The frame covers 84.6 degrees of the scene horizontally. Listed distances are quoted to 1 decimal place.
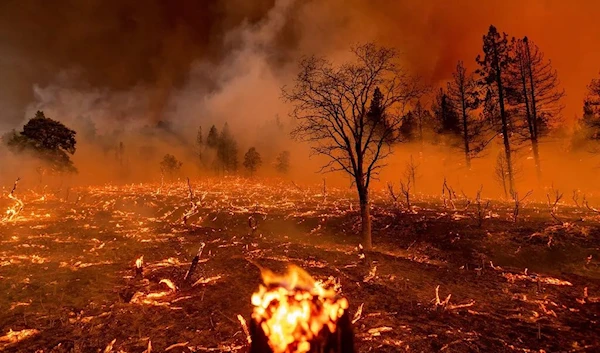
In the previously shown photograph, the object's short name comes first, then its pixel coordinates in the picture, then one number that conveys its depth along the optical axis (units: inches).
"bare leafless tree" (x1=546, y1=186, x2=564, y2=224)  736.5
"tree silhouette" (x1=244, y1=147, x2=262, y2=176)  3002.0
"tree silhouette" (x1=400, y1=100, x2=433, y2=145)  1835.6
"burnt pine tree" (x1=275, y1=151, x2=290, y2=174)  3292.3
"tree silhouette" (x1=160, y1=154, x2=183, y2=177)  3319.4
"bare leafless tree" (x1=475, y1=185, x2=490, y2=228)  645.1
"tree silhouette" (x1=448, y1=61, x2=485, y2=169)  1318.9
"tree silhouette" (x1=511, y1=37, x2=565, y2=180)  1182.3
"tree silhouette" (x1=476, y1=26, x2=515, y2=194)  1164.5
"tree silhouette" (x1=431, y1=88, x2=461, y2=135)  1552.7
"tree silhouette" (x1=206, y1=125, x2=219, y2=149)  3820.1
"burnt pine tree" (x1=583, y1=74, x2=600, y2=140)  1117.7
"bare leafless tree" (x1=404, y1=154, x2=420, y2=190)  1907.5
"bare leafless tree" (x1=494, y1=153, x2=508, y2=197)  1635.8
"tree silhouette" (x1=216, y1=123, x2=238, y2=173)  3467.0
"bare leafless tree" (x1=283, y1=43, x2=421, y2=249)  569.6
